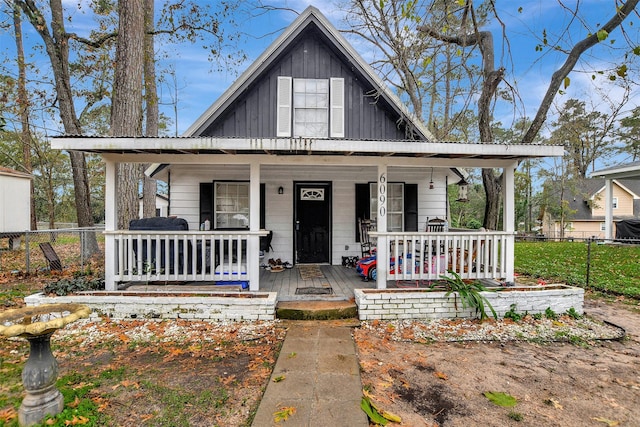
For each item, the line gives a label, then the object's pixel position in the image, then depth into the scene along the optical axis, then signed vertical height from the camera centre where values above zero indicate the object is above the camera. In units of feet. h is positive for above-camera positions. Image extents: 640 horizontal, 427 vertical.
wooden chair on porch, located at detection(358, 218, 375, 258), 23.76 -1.83
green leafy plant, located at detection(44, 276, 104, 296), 15.93 -3.73
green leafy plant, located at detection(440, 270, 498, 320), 15.53 -3.96
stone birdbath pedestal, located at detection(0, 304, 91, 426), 7.79 -3.96
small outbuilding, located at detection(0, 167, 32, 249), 37.47 +1.08
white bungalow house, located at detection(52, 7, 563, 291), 23.22 +3.04
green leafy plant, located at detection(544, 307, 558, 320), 16.02 -5.00
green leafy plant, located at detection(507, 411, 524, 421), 8.41 -5.35
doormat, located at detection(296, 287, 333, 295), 17.34 -4.27
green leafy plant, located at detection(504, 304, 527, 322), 15.68 -4.96
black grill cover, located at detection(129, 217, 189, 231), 17.75 -0.62
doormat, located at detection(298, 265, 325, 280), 21.25 -4.17
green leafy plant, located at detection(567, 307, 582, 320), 16.12 -5.02
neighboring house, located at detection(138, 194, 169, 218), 97.62 +3.12
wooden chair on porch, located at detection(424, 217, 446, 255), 25.04 -0.89
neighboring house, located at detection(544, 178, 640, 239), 90.63 +1.47
